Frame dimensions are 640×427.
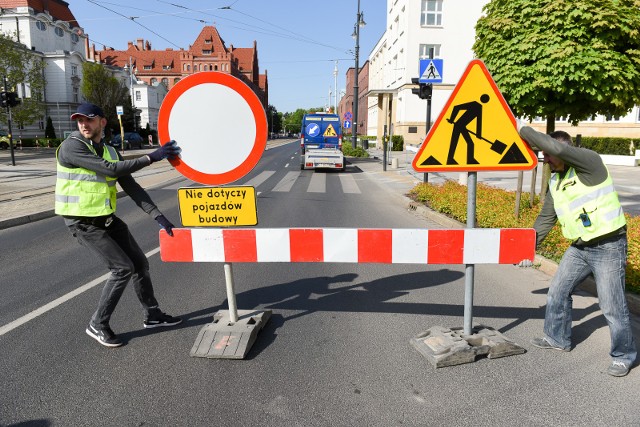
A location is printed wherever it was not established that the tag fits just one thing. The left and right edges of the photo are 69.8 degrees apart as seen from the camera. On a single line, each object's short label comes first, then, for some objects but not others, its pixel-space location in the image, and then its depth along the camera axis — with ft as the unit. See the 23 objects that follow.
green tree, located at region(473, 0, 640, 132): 21.65
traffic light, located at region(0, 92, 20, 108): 69.46
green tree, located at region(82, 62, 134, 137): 147.02
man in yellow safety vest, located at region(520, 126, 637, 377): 10.19
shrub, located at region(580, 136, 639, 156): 87.30
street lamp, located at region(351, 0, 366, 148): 95.86
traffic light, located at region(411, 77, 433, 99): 42.55
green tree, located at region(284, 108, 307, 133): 593.83
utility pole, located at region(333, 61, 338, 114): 198.85
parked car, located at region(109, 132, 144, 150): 131.86
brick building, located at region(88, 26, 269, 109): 303.48
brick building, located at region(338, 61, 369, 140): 253.12
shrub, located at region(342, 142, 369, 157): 98.78
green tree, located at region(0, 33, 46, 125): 116.67
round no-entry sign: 10.85
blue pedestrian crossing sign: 40.32
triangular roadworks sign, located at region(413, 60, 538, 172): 10.77
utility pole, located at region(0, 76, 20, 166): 69.46
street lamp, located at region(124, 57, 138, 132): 172.82
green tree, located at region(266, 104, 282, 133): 391.61
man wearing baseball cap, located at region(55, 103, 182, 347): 11.21
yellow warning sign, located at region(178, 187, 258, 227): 11.21
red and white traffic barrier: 11.14
